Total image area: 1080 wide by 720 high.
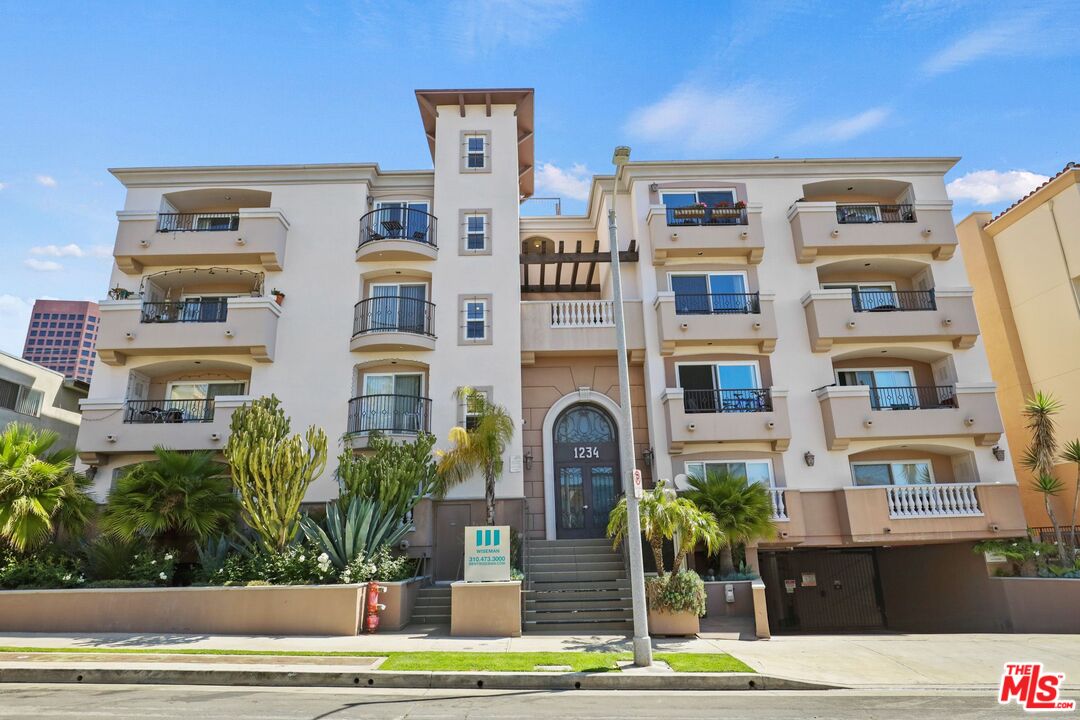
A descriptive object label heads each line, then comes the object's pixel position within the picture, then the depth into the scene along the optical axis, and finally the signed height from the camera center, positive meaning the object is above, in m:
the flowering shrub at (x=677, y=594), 13.95 -0.93
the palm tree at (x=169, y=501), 15.80 +1.48
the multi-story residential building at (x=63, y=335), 154.88 +54.59
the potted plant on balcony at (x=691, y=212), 21.11 +10.72
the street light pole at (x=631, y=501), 10.71 +0.84
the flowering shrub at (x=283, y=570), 14.29 -0.23
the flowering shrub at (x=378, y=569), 14.40 -0.27
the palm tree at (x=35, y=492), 14.91 +1.69
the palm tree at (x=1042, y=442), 18.09 +2.70
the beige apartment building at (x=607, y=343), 18.94 +6.33
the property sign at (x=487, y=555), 14.23 -0.03
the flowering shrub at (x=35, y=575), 14.57 -0.22
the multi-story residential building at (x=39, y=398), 20.78 +5.55
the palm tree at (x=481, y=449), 18.06 +2.88
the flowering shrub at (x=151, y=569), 15.06 -0.15
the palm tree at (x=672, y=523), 14.02 +0.56
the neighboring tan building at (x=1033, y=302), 21.22 +8.18
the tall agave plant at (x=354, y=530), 14.88 +0.63
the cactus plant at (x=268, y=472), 14.63 +1.94
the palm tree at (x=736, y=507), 16.31 +1.01
